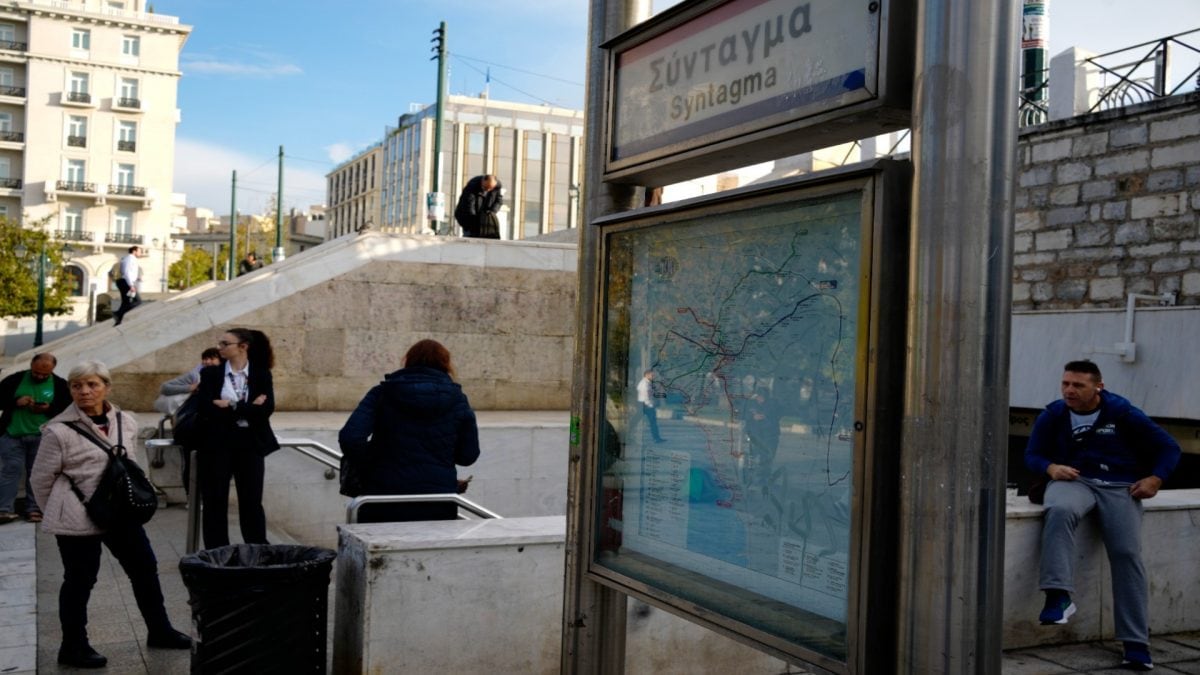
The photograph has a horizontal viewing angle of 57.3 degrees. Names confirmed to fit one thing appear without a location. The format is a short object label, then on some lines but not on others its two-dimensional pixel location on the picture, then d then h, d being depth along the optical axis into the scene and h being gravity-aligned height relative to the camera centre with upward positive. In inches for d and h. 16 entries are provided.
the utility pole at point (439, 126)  868.6 +176.7
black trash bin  175.3 -44.6
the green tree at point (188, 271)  2856.8 +171.3
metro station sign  95.9 +27.4
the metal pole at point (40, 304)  1238.3 +30.2
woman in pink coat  210.1 -32.4
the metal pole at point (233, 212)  1762.3 +208.0
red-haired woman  232.8 -19.0
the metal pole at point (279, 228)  1342.0 +150.7
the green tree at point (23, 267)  1566.2 +90.8
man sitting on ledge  231.5 -25.1
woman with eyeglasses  286.0 -20.4
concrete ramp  482.0 +9.7
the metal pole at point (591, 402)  135.8 -6.4
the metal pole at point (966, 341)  87.4 +1.9
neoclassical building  2763.3 +531.0
